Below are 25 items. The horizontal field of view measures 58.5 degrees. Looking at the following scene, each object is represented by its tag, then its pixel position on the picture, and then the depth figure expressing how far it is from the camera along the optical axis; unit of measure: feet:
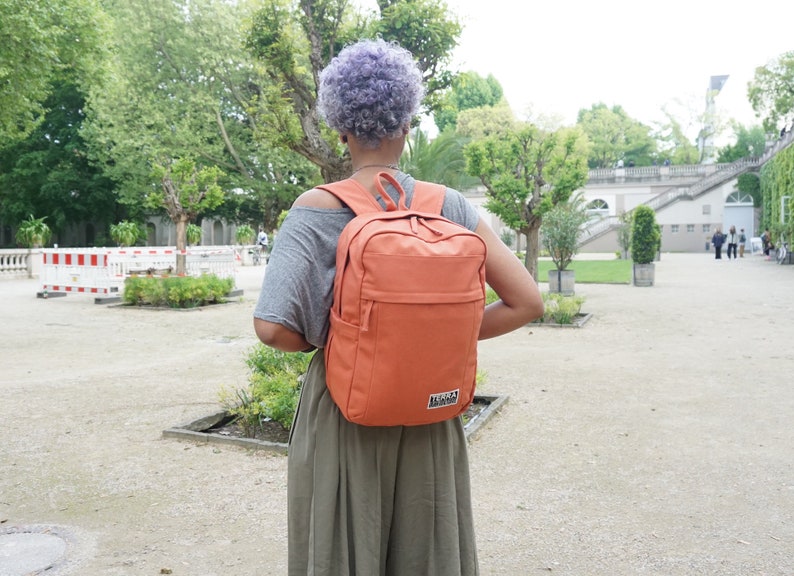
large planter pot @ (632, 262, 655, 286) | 61.46
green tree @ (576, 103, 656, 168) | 222.48
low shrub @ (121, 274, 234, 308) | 46.98
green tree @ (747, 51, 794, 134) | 139.95
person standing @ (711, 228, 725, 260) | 114.42
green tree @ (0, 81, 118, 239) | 116.98
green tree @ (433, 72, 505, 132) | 218.18
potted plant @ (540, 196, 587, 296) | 53.36
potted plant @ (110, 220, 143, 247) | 90.84
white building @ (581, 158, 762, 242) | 154.36
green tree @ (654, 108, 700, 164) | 216.33
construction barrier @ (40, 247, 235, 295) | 52.70
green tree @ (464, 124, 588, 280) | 45.57
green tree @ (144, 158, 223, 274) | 64.08
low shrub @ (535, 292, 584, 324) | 37.47
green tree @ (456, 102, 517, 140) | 177.68
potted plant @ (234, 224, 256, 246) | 126.72
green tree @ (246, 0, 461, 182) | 31.71
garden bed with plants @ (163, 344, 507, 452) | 16.98
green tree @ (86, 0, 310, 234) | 96.73
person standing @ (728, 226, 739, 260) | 114.52
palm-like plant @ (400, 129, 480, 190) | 53.67
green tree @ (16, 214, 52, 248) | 83.30
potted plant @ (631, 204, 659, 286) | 61.52
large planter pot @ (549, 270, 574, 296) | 54.13
